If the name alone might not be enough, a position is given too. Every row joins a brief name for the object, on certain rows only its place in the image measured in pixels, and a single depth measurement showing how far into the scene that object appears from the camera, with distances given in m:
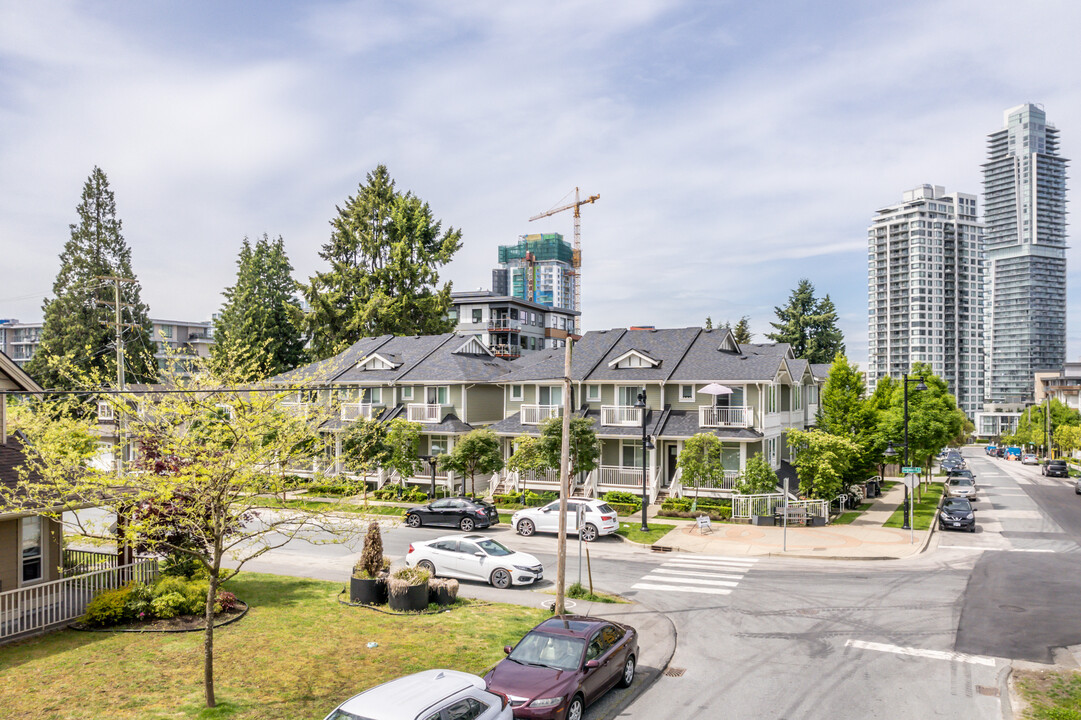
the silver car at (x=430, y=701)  9.13
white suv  29.20
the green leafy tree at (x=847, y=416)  40.06
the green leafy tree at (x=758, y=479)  33.62
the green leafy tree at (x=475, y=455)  36.50
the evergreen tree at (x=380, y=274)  64.25
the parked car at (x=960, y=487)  46.21
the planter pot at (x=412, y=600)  18.38
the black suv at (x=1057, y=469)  69.69
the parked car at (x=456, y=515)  31.72
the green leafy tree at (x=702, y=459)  33.88
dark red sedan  11.45
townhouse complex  37.22
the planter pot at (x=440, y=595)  18.98
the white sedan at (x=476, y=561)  21.73
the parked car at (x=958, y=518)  32.94
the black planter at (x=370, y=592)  18.86
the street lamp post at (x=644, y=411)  30.91
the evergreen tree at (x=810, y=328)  75.69
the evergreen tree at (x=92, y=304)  58.62
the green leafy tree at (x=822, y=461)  33.53
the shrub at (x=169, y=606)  16.86
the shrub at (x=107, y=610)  16.27
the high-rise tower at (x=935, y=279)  195.50
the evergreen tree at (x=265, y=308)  66.00
